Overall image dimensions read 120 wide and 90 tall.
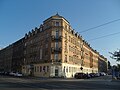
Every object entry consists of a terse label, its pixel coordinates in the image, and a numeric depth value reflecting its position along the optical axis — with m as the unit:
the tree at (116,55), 17.17
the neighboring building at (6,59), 40.43
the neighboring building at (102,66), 54.19
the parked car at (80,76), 21.19
